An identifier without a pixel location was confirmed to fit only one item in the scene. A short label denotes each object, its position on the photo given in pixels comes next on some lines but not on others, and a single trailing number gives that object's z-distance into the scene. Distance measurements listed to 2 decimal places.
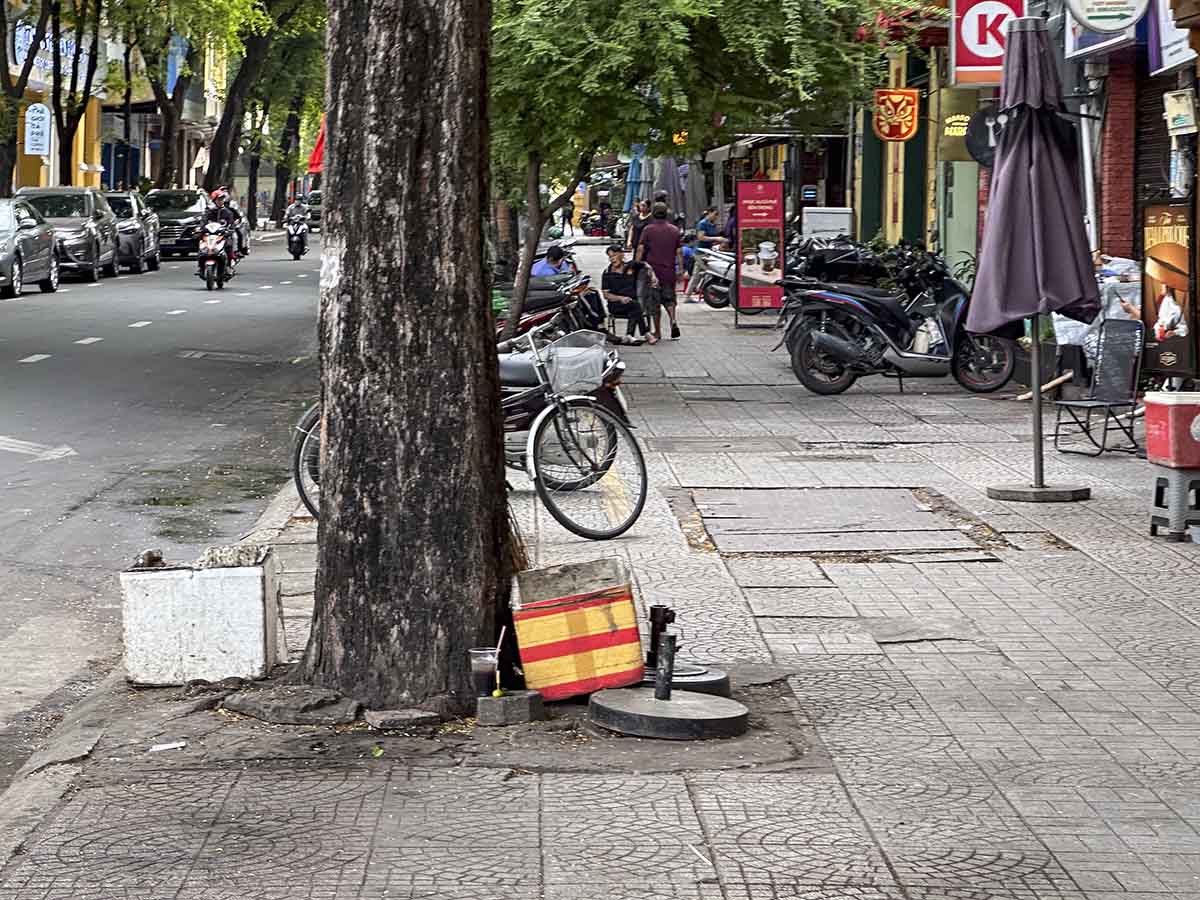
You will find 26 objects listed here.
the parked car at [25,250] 30.84
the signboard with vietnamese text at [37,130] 49.12
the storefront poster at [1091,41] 16.94
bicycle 10.71
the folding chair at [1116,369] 14.13
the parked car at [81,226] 36.88
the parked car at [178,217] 48.81
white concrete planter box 6.89
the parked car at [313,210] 79.97
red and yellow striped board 6.52
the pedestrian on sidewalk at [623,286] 24.19
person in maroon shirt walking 24.47
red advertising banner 27.53
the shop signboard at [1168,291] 14.86
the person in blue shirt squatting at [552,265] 24.53
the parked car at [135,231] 40.97
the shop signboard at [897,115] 25.61
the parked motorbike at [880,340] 18.20
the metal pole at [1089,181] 19.48
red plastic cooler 10.12
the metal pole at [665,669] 6.43
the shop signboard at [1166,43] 15.82
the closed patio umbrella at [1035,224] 11.74
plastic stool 10.20
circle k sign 18.41
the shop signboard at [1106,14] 15.12
